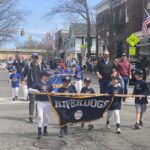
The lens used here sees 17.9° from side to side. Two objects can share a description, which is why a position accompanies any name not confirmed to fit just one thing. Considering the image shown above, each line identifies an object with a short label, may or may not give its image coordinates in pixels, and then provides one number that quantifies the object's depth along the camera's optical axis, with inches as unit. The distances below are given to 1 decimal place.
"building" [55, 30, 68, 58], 4160.2
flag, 1215.3
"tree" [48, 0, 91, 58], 2230.6
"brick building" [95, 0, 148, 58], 1875.0
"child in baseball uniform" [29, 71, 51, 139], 410.3
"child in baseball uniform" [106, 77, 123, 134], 442.3
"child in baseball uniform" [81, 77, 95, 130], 453.9
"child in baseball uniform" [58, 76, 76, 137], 425.0
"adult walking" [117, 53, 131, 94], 750.5
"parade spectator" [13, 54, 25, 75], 976.3
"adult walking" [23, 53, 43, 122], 509.0
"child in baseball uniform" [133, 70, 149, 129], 472.7
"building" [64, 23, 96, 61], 3398.1
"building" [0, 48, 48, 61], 4490.7
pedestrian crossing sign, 1154.9
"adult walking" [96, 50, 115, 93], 575.1
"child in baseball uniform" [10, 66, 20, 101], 747.7
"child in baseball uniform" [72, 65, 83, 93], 797.9
